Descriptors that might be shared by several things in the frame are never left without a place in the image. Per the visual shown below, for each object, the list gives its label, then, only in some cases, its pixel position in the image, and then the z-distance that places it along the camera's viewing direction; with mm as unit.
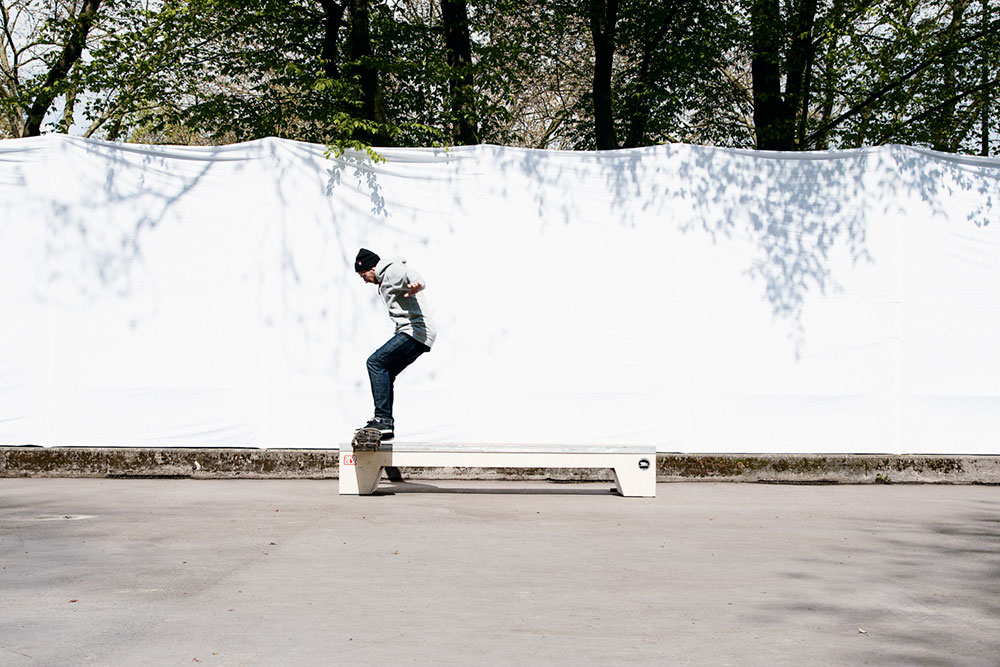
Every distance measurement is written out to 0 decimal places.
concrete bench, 8469
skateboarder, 8812
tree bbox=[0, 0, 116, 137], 17656
